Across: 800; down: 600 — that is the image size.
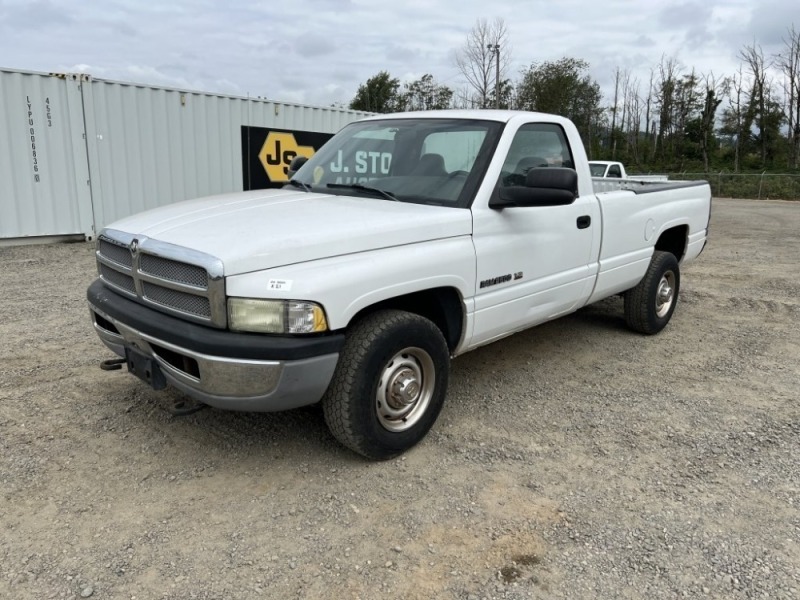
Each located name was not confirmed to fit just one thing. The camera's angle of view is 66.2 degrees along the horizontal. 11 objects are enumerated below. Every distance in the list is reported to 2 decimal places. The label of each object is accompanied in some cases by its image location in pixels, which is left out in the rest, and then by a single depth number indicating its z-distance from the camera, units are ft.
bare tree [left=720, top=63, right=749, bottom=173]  133.80
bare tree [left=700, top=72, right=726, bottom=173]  130.93
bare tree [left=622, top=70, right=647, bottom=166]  151.56
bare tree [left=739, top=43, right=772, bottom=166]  129.70
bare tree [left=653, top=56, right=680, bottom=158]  140.05
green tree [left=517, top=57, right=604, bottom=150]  112.27
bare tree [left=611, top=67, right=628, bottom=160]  148.07
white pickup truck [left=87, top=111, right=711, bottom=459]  9.02
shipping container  31.99
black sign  40.45
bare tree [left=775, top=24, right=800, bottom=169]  121.70
